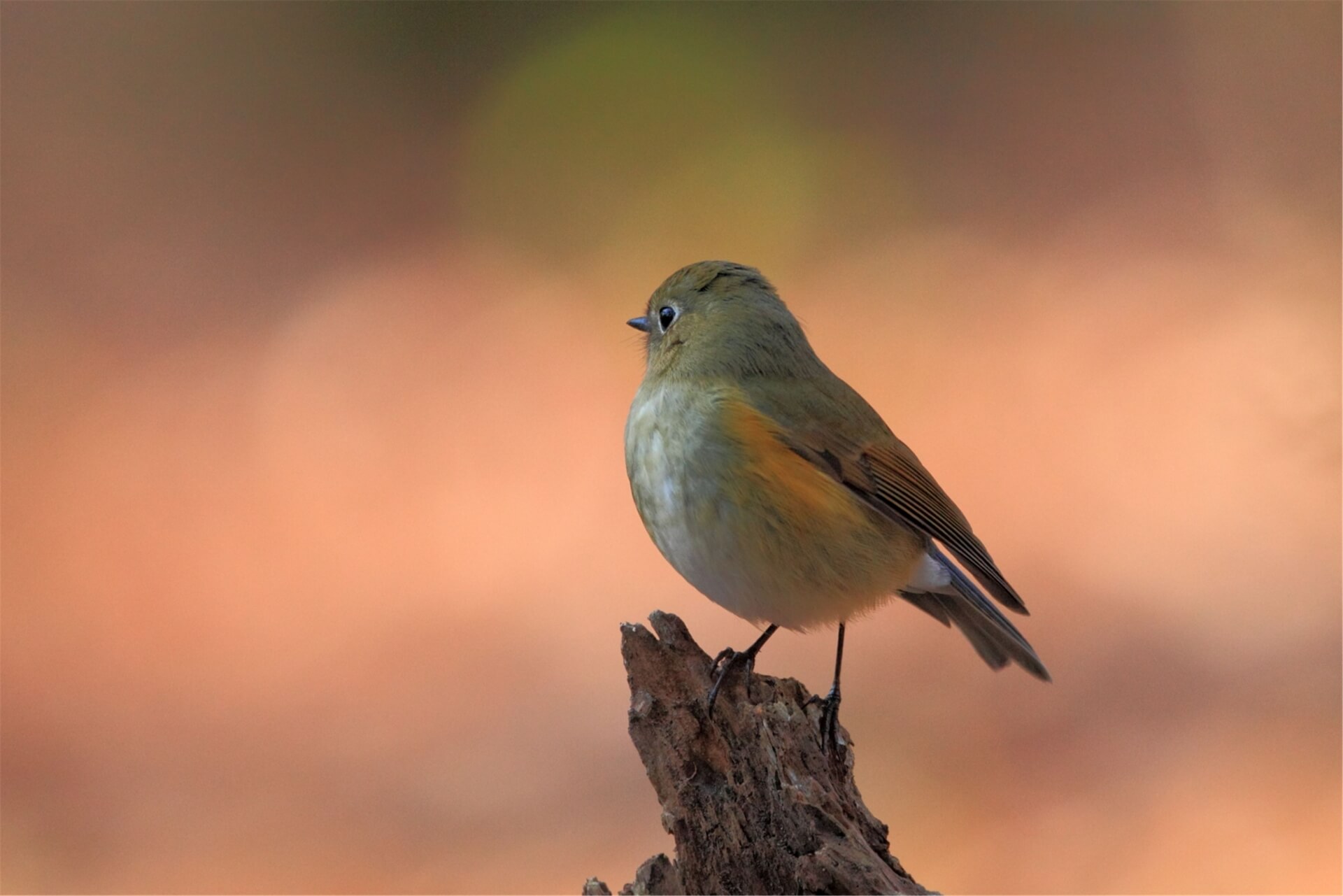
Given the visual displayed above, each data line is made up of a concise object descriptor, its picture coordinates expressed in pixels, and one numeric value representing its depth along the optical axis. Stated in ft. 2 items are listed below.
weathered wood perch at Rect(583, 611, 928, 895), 15.02
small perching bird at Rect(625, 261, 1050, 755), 17.51
